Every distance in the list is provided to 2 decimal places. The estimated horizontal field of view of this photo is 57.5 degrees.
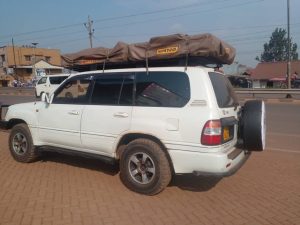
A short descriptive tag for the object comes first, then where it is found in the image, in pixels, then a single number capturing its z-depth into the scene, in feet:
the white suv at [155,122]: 11.45
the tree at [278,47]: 284.35
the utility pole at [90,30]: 114.24
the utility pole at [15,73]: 166.56
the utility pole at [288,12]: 77.52
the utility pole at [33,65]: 153.71
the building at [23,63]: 163.64
